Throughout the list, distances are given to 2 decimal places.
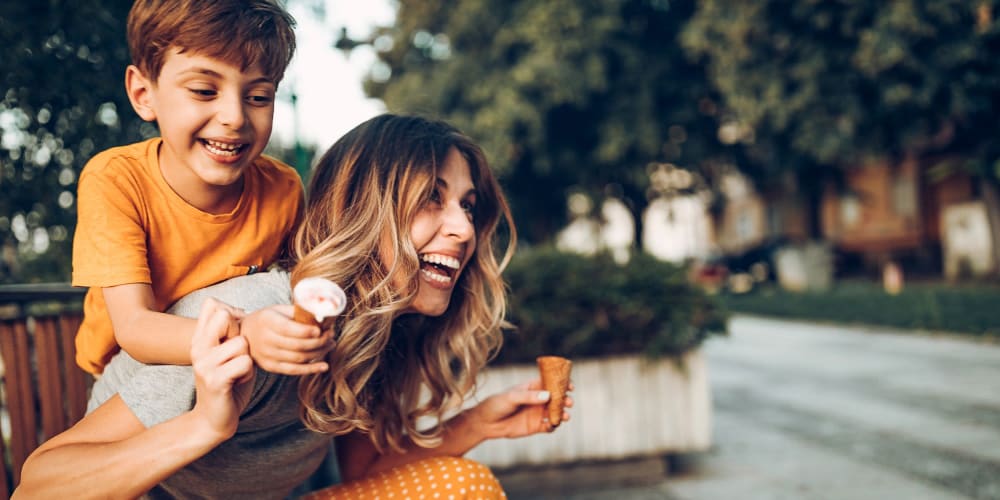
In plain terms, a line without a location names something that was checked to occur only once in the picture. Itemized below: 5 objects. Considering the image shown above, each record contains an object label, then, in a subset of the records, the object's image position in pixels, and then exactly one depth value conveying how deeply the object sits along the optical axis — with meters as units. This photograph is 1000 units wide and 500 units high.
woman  1.16
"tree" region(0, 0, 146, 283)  2.31
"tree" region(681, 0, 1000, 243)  10.89
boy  1.27
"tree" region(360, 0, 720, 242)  13.64
